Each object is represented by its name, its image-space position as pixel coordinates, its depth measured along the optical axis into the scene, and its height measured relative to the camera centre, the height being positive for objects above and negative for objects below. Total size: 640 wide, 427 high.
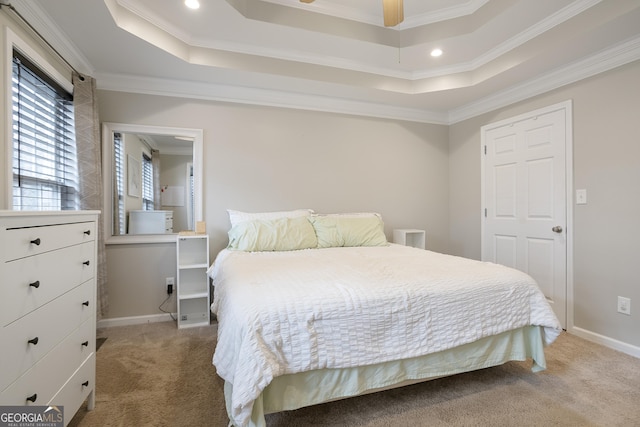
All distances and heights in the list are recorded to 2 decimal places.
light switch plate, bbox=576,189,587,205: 2.37 +0.11
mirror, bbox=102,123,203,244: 2.63 +0.29
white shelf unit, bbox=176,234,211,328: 2.65 -0.66
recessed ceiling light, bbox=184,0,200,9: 1.98 +1.44
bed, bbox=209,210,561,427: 1.16 -0.53
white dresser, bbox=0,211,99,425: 0.92 -0.37
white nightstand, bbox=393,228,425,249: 3.32 -0.31
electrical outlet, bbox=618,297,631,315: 2.12 -0.70
